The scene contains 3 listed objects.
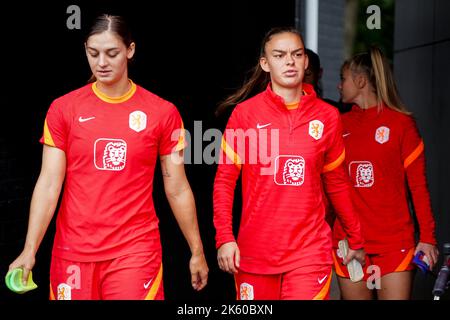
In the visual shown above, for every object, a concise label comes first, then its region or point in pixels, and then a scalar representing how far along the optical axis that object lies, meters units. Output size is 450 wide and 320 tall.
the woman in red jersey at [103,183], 8.88
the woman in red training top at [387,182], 11.01
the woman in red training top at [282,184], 9.30
